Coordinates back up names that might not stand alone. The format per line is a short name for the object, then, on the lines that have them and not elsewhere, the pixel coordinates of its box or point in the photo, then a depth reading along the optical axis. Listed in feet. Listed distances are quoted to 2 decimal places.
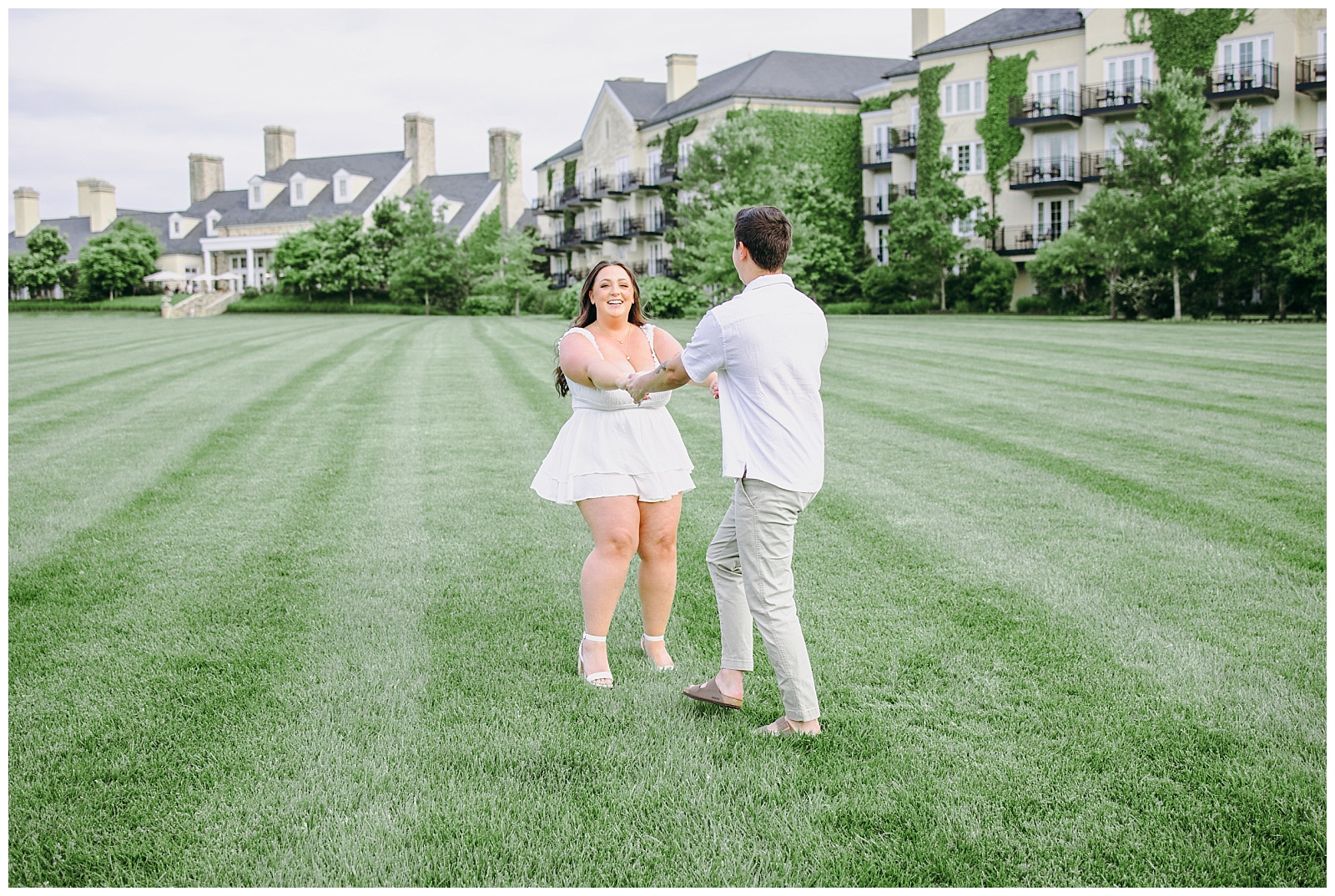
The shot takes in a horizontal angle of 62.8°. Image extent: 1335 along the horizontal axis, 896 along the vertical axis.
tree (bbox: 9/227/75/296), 210.59
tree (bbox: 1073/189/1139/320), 95.40
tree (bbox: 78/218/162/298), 203.21
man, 12.21
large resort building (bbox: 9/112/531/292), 226.38
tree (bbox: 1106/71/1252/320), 93.45
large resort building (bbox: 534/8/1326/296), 118.21
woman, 14.82
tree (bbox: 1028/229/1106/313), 117.60
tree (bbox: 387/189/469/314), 175.22
